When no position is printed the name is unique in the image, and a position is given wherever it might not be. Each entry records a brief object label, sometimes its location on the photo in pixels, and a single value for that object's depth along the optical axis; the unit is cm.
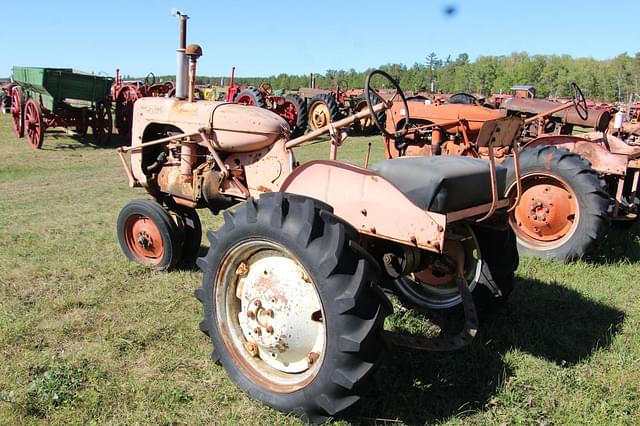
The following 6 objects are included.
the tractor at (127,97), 1545
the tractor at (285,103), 1606
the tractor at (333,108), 1658
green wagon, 1324
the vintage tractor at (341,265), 225
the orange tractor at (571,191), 480
